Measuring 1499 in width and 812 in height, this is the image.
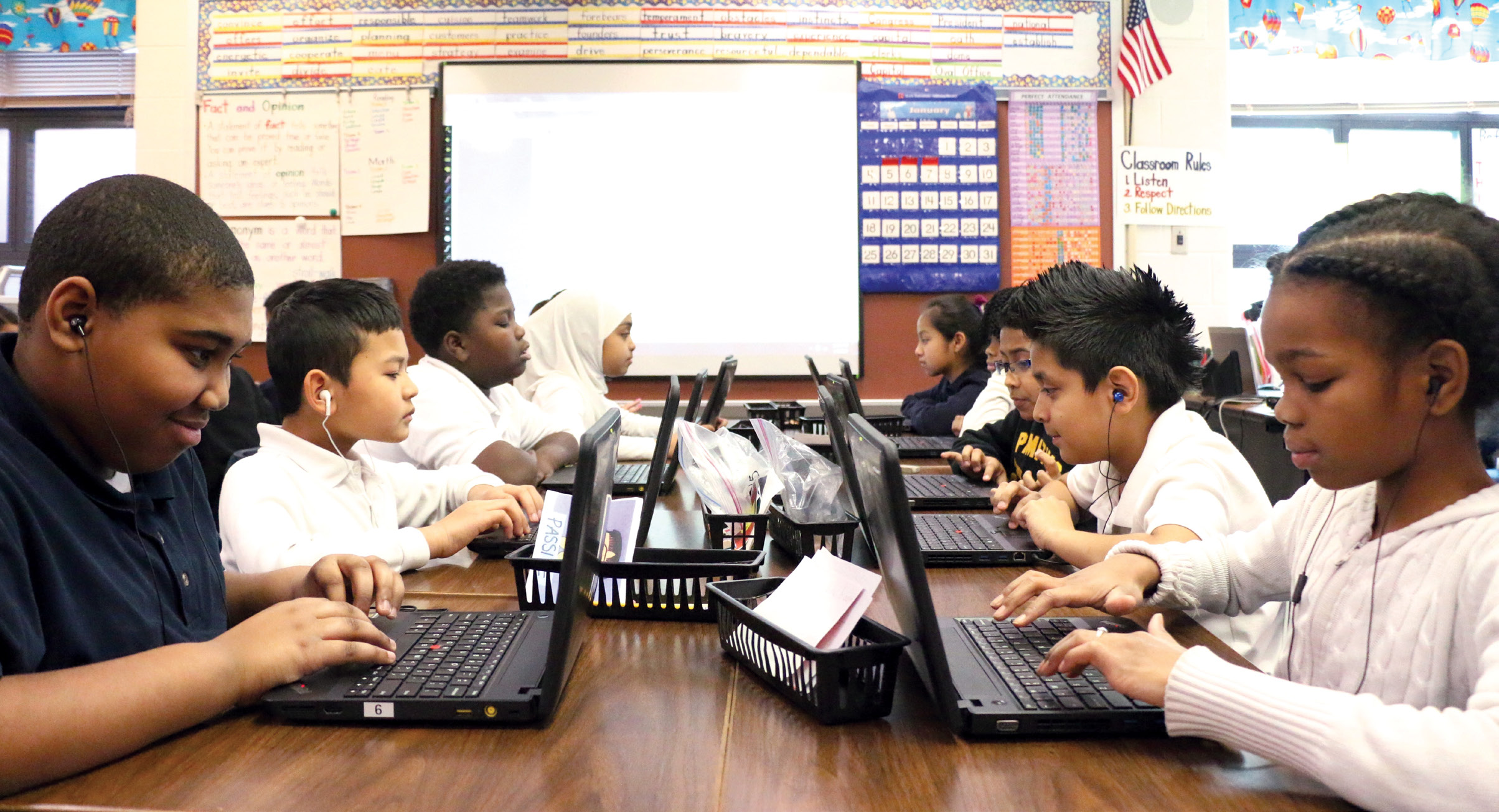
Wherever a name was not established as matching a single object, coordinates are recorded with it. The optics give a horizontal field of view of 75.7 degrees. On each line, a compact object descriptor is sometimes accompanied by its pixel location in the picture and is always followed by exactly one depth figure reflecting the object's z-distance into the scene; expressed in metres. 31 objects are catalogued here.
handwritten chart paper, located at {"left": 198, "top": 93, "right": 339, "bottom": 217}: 4.39
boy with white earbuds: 1.33
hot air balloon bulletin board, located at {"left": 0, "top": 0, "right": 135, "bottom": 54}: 4.65
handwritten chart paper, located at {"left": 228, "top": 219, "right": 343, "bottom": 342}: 4.41
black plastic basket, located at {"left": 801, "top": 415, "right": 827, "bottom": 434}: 3.52
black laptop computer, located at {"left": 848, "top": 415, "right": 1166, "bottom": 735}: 0.74
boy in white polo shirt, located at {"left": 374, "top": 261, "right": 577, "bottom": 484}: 2.44
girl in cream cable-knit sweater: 0.71
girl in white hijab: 3.51
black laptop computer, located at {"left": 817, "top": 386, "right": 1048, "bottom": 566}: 1.39
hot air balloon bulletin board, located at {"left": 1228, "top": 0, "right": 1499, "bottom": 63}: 4.77
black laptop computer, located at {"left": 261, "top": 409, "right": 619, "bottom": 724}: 0.78
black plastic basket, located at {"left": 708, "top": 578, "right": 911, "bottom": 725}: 0.77
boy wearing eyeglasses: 2.17
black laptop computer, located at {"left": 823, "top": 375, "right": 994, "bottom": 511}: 1.90
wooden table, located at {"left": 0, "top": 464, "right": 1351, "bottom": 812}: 0.65
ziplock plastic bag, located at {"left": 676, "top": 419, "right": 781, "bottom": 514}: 1.43
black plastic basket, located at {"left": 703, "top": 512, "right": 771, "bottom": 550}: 1.41
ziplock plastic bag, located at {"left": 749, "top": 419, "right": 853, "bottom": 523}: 1.43
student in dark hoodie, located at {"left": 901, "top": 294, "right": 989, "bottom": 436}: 3.78
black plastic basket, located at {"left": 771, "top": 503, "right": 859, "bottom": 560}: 1.34
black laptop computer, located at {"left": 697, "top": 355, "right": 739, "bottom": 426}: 2.67
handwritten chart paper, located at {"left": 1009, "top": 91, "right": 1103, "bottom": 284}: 4.42
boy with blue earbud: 1.41
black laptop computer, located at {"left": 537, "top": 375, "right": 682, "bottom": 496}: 1.50
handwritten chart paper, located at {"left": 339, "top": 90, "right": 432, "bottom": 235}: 4.35
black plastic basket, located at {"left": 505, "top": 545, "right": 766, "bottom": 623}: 1.11
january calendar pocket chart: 4.39
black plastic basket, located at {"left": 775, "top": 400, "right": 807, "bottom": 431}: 3.61
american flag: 4.32
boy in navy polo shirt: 0.74
